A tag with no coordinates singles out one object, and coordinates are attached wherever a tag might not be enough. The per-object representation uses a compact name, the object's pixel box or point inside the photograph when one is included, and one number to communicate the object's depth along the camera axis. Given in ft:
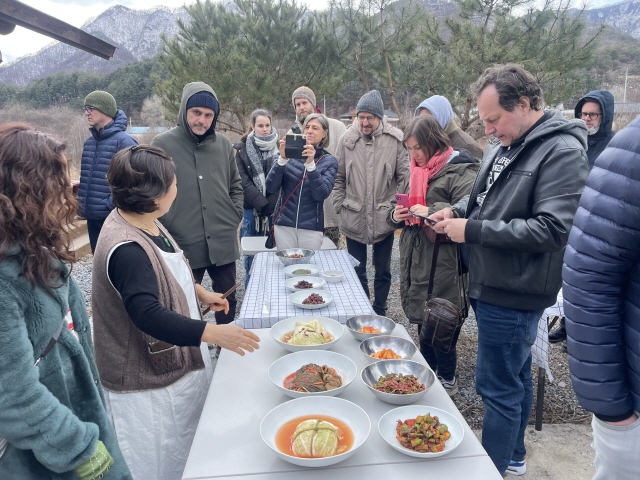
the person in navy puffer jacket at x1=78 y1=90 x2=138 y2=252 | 13.62
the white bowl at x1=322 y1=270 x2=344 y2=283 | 8.48
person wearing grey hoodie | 10.22
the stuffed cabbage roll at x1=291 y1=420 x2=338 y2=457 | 3.75
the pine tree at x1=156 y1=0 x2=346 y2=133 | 32.71
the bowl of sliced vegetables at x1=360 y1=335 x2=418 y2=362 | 5.52
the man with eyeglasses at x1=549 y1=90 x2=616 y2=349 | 11.59
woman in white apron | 4.75
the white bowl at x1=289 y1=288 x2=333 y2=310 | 7.00
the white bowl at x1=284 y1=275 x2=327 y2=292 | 7.85
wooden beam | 8.78
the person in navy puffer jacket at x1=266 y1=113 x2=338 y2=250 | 11.09
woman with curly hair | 3.24
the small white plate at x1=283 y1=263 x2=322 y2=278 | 8.76
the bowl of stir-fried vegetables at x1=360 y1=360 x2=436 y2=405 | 4.52
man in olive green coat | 9.43
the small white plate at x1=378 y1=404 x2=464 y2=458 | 3.74
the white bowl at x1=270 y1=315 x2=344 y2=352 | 5.60
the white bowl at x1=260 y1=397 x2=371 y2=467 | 3.91
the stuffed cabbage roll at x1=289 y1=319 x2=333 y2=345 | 5.76
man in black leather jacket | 5.50
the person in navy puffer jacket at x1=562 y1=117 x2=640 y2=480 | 3.41
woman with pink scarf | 8.57
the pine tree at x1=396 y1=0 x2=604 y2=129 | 25.40
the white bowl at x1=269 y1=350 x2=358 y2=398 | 5.00
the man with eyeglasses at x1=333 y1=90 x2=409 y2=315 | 12.01
